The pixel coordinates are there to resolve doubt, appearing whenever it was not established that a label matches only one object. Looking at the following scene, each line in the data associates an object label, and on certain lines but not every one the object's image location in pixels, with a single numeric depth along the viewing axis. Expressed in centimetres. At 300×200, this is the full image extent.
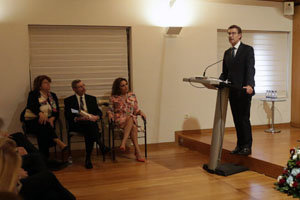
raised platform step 350
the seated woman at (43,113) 411
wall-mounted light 499
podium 349
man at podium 357
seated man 414
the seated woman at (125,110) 431
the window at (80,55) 468
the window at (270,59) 580
